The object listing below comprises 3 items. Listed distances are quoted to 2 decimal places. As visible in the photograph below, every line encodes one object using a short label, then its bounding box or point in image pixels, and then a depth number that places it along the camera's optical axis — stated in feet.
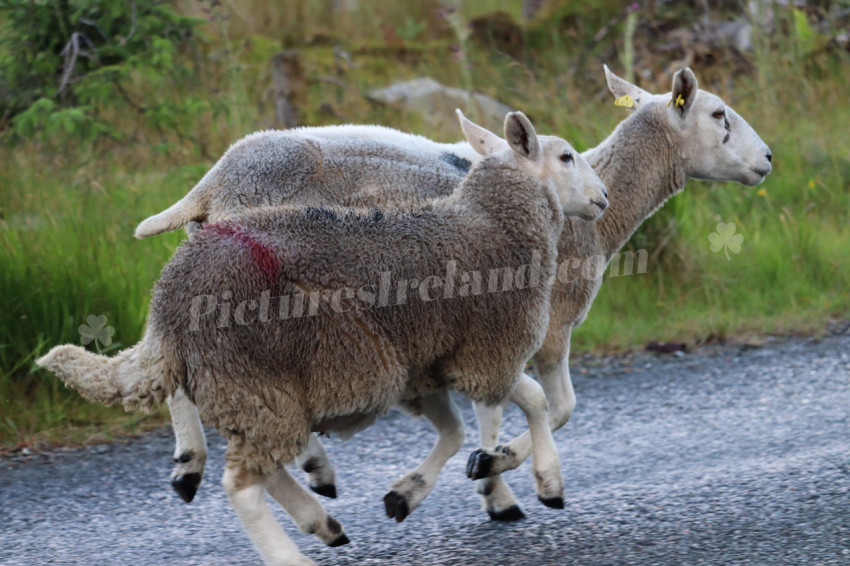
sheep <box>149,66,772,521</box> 28.68
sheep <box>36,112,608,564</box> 20.98
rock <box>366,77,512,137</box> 59.93
